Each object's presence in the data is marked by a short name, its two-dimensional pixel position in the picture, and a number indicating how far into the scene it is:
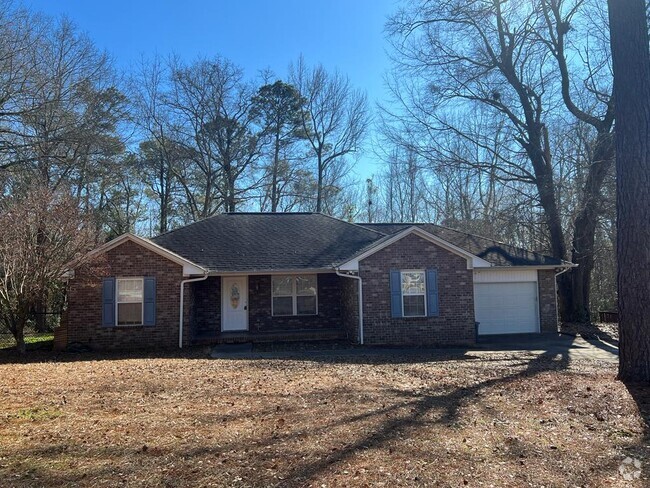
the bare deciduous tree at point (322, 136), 32.06
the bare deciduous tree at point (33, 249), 11.88
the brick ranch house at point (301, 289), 14.09
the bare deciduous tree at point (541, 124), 18.97
